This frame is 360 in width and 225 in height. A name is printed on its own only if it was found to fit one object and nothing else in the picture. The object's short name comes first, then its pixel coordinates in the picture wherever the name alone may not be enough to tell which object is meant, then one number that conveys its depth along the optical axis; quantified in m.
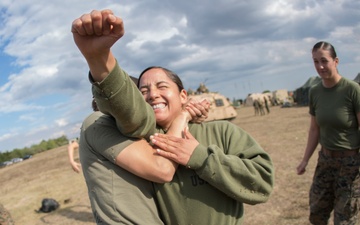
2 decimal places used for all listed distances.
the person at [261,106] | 28.81
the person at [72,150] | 6.54
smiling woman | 1.28
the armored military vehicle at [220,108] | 19.53
